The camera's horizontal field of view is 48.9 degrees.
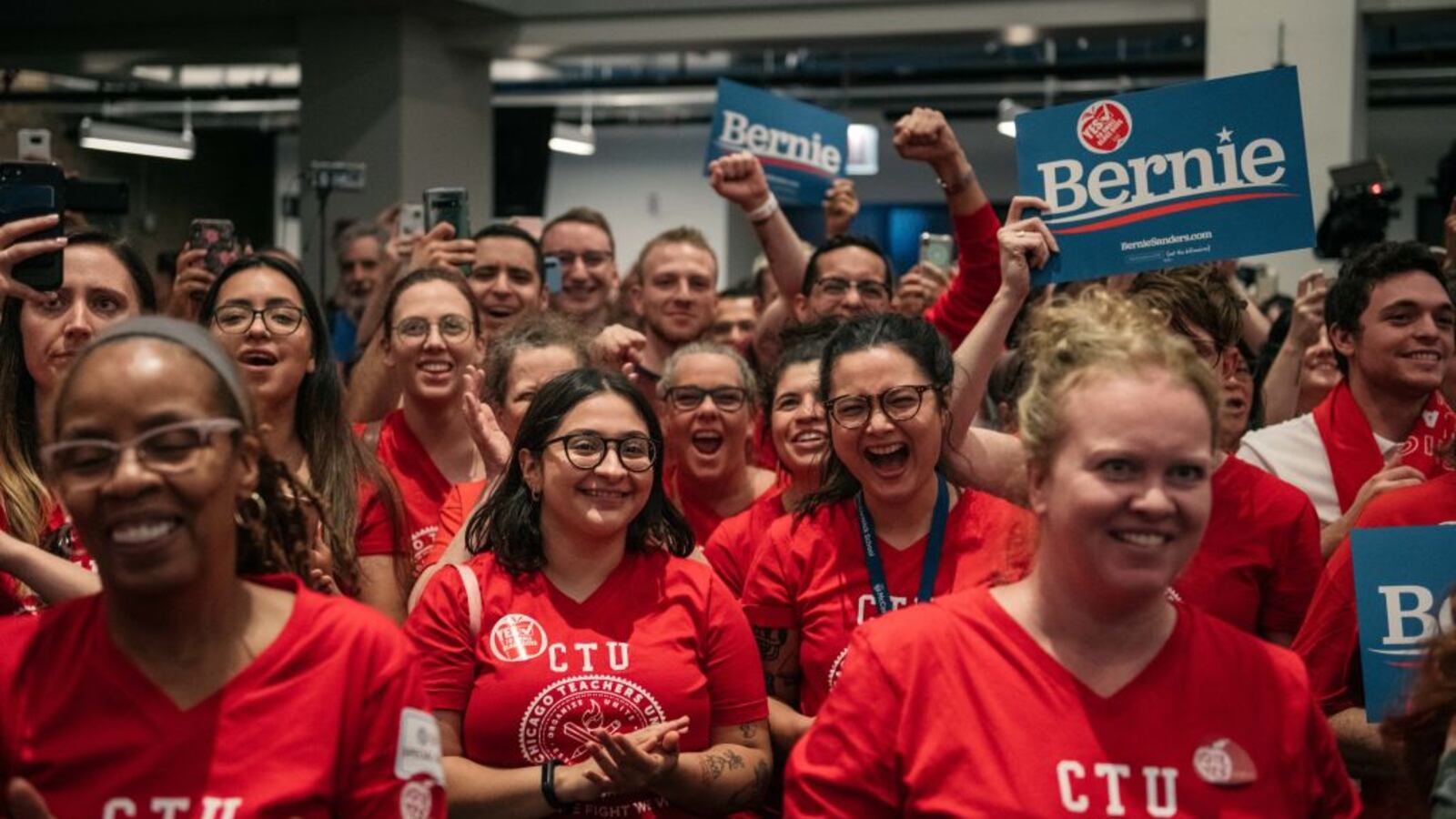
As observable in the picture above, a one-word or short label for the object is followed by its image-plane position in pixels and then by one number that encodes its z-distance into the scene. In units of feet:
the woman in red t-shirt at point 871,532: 10.19
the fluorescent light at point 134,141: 47.88
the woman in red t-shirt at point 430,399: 13.57
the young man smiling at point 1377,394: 12.43
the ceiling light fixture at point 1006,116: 18.64
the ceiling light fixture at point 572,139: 53.88
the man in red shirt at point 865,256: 12.94
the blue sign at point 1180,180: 11.25
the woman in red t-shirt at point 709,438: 13.66
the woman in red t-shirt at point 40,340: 9.72
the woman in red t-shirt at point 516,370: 12.29
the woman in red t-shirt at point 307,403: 11.51
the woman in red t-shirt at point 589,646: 9.41
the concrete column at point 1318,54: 31.53
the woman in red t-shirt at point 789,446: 11.44
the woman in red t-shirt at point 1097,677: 6.75
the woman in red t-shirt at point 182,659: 6.32
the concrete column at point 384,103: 36.99
